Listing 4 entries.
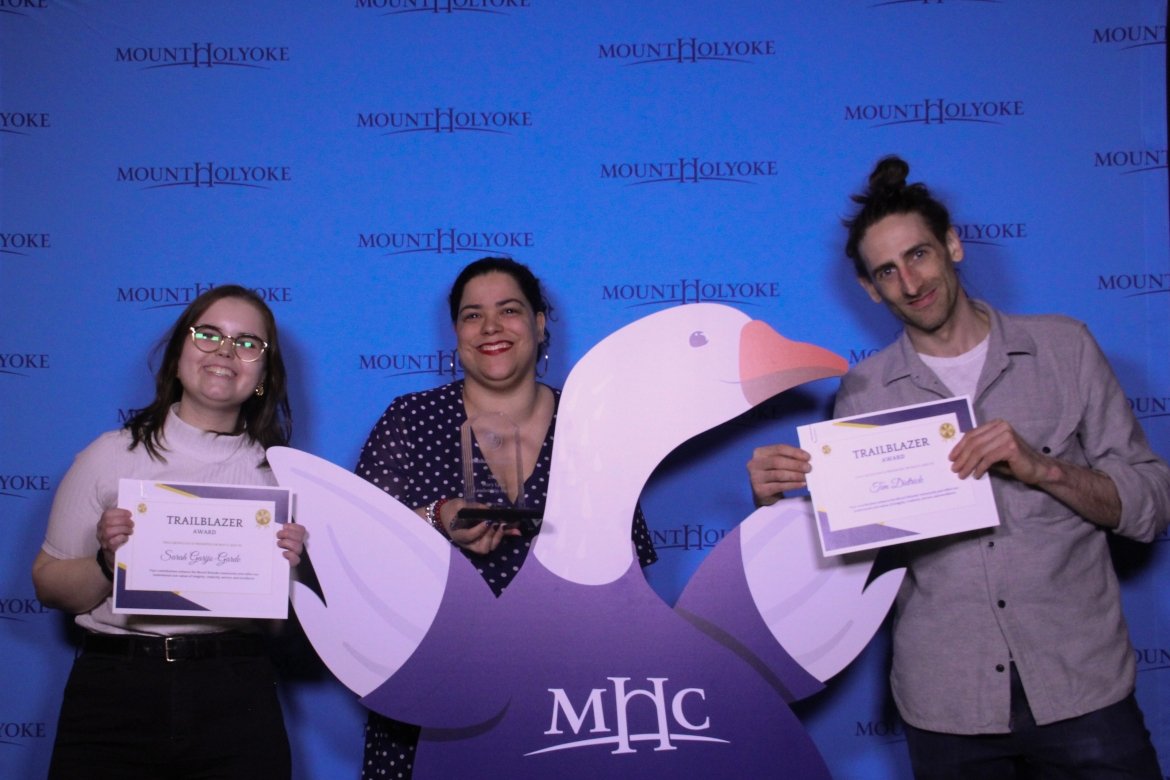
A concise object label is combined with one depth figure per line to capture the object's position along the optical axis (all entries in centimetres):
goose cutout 142
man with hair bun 143
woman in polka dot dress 158
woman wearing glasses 144
